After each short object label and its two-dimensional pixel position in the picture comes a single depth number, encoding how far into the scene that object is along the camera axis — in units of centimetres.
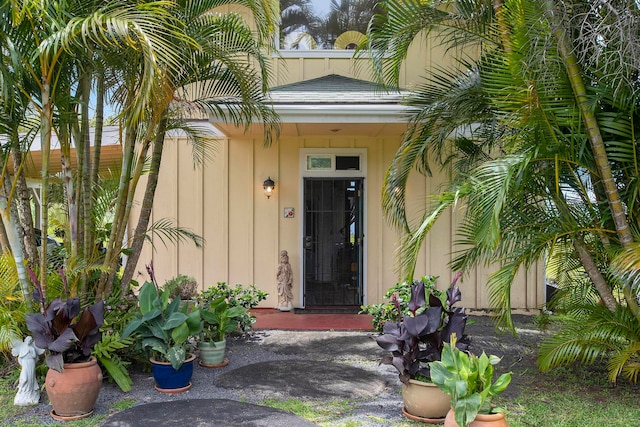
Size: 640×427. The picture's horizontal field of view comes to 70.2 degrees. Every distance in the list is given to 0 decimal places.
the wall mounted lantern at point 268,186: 764
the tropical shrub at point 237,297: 587
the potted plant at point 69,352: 365
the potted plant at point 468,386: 274
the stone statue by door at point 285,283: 752
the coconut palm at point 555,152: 369
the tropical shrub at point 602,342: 395
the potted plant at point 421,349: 359
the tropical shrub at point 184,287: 690
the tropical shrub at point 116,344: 420
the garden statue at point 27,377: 394
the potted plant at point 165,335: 414
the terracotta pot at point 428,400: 357
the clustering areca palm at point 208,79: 464
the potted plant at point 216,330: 495
